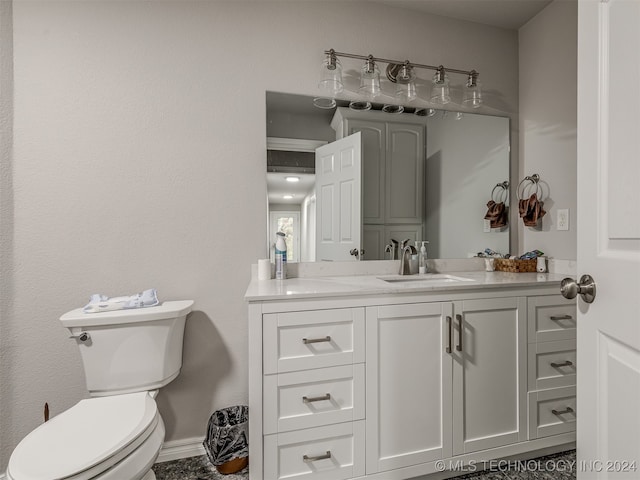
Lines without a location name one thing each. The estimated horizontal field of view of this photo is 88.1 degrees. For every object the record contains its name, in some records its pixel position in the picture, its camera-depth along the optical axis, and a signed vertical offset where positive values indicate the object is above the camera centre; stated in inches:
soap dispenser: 76.4 -5.2
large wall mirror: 72.1 +13.8
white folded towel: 56.0 -11.0
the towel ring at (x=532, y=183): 81.2 +13.9
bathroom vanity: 51.0 -23.3
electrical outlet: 74.4 +4.5
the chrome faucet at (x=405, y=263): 74.9 -5.5
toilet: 37.4 -24.7
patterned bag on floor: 60.4 -37.1
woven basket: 77.2 -6.3
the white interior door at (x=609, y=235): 24.9 +0.3
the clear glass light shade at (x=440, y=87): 76.2 +35.4
